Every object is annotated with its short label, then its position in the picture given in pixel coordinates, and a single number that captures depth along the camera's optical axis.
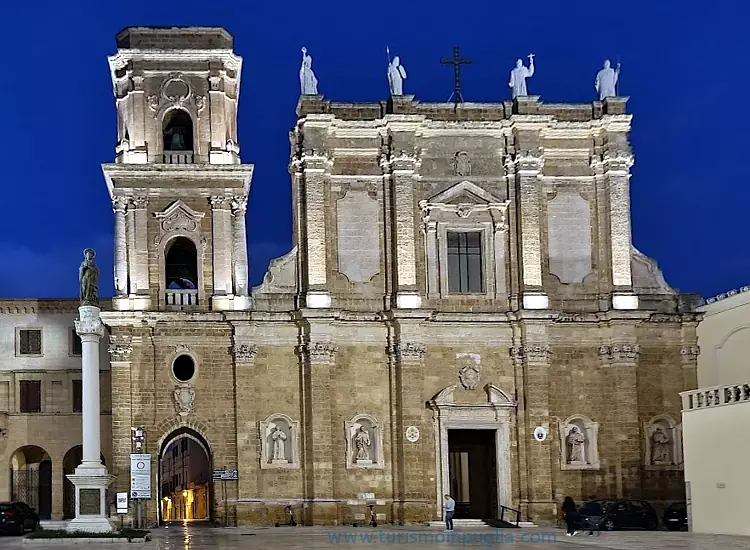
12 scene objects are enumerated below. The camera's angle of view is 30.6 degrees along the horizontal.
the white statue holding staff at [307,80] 46.28
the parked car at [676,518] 42.88
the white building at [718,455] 36.41
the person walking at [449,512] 41.00
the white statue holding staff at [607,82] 47.91
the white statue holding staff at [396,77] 46.72
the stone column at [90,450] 36.50
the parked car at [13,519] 41.16
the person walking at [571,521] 39.22
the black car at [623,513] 42.66
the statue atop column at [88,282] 38.34
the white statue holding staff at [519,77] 47.56
